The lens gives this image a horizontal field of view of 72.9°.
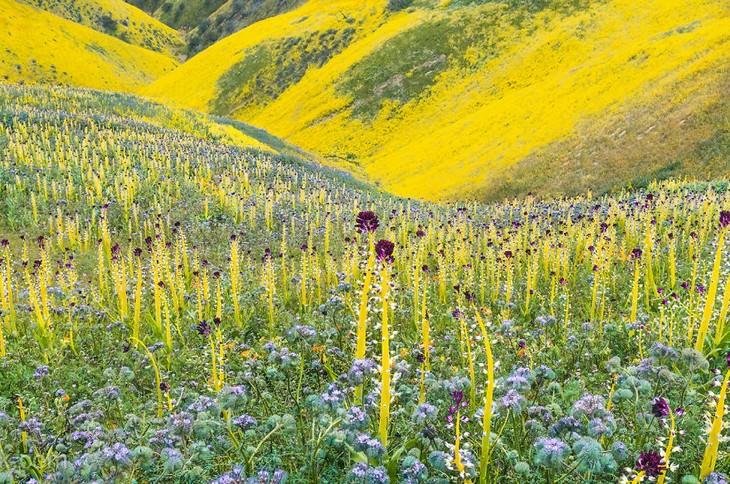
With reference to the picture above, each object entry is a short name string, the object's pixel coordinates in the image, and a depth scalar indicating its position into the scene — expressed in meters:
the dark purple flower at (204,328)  5.05
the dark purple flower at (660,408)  3.35
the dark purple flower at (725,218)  5.15
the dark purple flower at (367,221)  3.41
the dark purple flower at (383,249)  3.48
